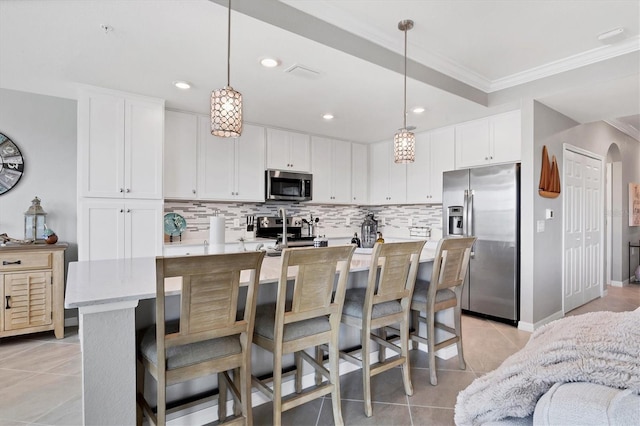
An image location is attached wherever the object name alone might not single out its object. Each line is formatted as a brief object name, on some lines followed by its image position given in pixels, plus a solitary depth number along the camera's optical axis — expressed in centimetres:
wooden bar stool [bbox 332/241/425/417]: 200
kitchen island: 131
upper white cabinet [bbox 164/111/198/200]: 374
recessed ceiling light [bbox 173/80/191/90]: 300
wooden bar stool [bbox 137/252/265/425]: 133
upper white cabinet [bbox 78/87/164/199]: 309
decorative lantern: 335
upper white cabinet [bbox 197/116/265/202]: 398
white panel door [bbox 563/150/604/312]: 414
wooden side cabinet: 302
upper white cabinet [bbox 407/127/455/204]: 445
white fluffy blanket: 71
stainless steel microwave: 442
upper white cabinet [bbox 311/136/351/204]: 492
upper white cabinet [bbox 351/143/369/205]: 534
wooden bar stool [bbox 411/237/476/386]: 231
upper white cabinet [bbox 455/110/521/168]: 374
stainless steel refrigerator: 362
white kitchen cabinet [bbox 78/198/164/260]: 309
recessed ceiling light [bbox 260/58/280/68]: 258
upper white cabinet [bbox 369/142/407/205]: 505
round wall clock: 332
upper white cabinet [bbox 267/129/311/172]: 450
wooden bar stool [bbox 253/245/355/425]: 162
